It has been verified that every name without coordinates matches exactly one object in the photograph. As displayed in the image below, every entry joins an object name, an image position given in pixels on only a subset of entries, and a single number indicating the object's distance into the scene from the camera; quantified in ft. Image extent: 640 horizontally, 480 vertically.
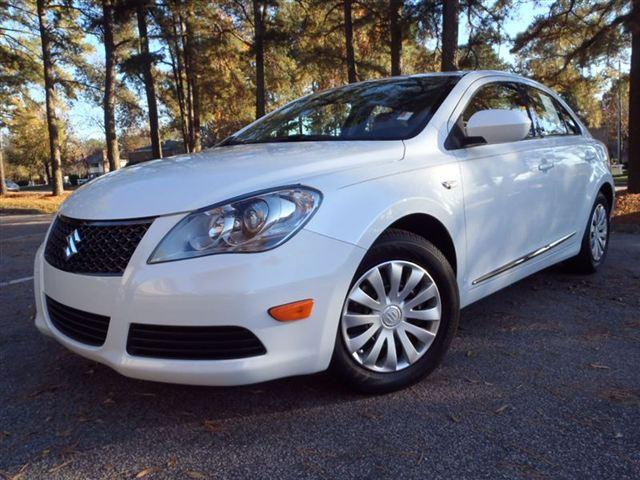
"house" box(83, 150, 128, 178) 313.24
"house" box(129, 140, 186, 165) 176.84
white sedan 7.09
